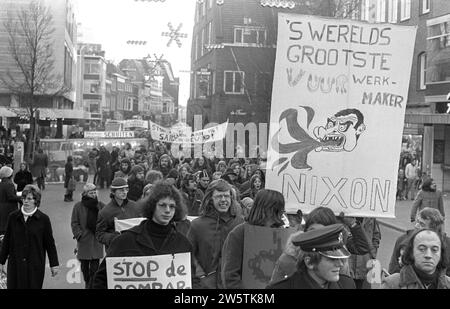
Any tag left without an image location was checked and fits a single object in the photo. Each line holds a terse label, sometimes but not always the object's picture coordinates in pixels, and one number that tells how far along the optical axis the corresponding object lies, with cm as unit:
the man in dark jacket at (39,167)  2345
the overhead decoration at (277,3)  2454
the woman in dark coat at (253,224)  461
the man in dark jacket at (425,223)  557
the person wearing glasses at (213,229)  501
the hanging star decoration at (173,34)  3422
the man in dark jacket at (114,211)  701
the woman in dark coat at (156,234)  396
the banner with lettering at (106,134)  3431
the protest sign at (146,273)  389
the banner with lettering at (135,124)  4750
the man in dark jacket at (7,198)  988
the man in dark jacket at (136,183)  942
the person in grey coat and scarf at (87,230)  774
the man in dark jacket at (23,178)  1637
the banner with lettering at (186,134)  2178
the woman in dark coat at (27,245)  639
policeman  336
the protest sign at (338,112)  574
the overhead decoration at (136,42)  3484
